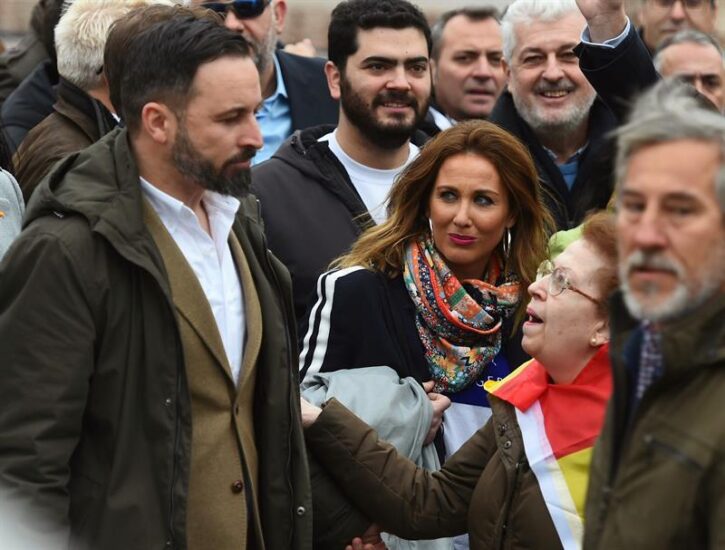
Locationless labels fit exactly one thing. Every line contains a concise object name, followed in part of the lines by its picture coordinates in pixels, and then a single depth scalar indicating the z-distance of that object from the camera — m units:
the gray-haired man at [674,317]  2.62
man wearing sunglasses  6.96
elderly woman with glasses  3.98
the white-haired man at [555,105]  6.08
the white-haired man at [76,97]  5.66
